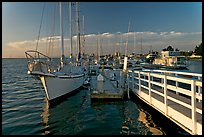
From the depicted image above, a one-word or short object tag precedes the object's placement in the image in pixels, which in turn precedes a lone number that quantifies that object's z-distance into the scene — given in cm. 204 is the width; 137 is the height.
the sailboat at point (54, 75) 1053
